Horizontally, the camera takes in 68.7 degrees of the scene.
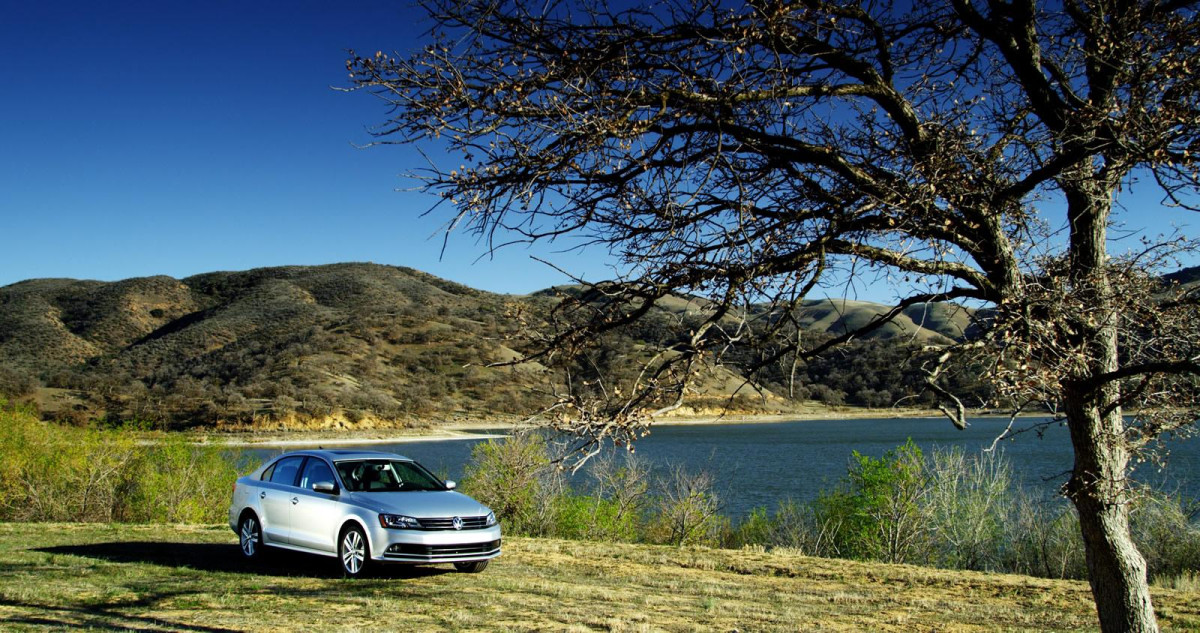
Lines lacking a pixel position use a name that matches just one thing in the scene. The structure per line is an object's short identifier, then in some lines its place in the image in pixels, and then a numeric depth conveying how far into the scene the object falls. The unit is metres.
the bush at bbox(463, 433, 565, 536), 26.14
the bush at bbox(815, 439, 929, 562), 25.98
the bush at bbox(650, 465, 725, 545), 26.44
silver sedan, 10.52
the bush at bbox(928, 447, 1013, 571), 25.27
